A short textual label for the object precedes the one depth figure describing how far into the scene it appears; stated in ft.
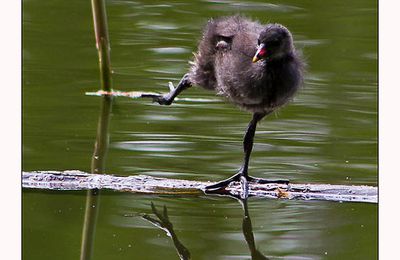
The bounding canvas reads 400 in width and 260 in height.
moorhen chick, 27.84
